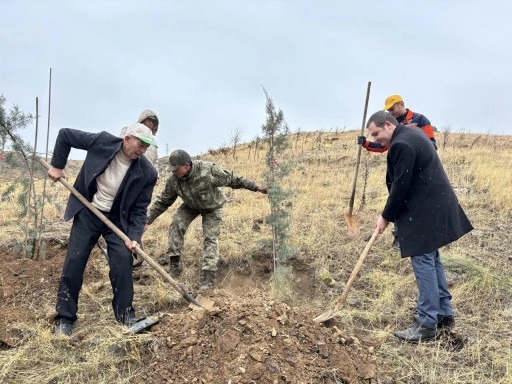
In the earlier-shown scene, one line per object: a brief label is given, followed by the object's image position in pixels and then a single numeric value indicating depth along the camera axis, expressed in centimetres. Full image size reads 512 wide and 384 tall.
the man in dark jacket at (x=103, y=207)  365
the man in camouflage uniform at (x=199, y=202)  479
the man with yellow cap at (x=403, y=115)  500
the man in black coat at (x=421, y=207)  340
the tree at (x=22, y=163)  495
